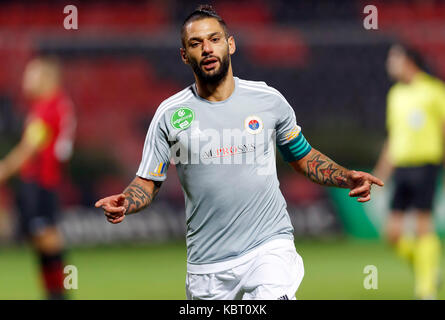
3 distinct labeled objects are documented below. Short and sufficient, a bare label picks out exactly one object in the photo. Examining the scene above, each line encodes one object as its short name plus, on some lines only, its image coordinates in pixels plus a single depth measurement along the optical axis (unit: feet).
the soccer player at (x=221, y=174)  26.12
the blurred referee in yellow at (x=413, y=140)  52.16
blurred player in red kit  48.96
